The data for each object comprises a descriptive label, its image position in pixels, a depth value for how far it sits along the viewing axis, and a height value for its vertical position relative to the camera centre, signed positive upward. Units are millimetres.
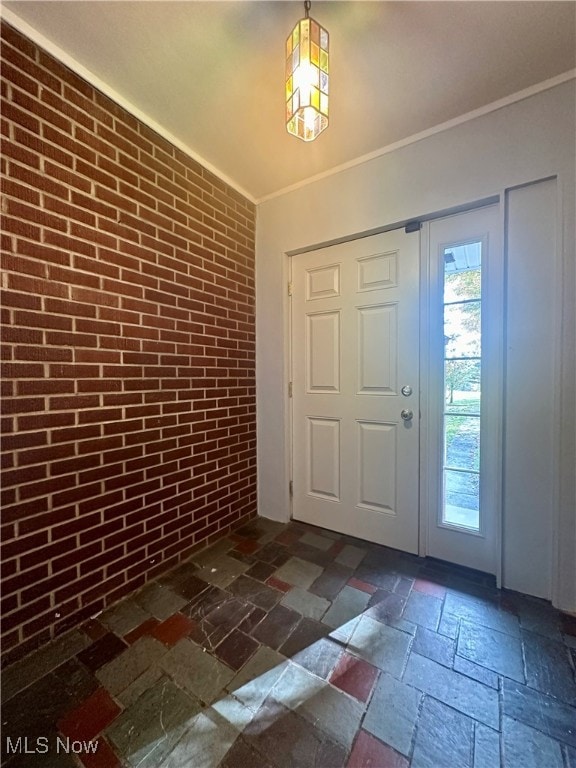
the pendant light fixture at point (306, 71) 1022 +1090
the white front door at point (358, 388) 1863 -87
